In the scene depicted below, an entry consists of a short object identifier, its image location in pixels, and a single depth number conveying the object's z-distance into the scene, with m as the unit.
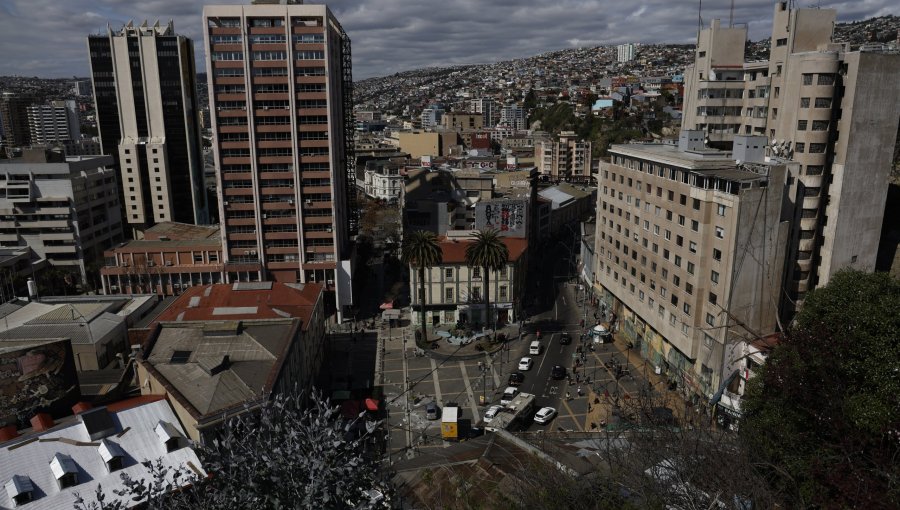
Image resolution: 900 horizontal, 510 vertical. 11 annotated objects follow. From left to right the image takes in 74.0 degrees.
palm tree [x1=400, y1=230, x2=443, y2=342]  61.47
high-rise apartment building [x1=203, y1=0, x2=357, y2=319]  68.38
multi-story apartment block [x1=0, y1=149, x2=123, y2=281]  82.69
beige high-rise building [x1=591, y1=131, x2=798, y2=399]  46.94
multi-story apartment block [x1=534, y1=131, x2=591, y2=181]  164.62
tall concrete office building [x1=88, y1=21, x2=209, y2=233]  110.31
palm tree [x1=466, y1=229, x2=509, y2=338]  62.00
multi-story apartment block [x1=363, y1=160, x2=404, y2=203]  150.62
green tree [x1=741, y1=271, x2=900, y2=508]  23.20
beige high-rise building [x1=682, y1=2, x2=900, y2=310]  50.44
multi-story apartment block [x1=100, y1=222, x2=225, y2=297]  76.62
